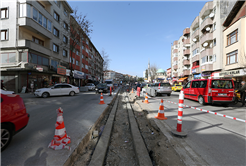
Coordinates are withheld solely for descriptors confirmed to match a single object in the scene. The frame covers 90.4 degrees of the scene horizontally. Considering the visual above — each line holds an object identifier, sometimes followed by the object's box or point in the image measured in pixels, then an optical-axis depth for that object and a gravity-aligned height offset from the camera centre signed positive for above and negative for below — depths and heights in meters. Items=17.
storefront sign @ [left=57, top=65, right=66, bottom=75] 23.00 +2.43
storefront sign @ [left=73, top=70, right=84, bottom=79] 29.78 +2.01
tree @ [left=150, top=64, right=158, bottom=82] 62.62 +5.50
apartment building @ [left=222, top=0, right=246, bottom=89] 15.34 +5.38
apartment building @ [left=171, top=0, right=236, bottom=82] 20.60 +8.50
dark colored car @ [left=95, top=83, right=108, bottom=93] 17.87 -0.86
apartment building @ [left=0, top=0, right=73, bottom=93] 16.52 +5.26
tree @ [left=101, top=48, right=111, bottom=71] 52.25 +7.82
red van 7.88 -0.52
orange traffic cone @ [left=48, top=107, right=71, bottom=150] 2.80 -1.27
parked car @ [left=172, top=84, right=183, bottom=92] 23.14 -0.94
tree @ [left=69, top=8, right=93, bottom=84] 22.45 +10.24
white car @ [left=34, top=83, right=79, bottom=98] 12.16 -0.92
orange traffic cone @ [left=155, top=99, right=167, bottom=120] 5.33 -1.34
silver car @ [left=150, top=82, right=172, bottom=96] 14.27 -0.75
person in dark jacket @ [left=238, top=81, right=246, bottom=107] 8.14 -0.63
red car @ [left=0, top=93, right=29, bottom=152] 2.71 -0.84
